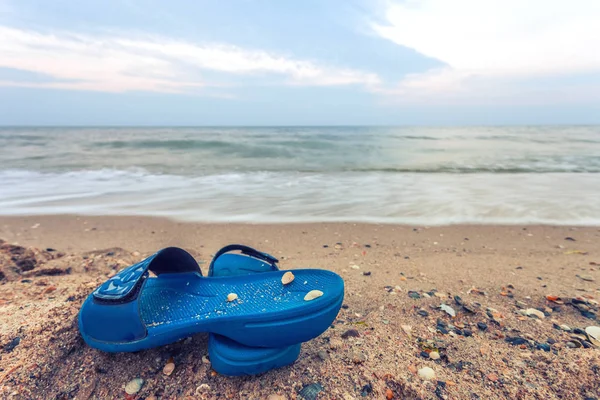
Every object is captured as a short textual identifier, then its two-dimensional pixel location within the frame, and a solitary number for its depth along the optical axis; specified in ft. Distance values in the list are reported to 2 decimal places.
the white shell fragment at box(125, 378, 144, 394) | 1.11
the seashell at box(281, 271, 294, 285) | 1.29
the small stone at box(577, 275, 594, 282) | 2.09
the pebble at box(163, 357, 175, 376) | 1.16
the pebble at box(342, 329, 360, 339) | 1.42
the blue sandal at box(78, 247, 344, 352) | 1.08
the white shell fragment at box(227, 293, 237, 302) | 1.25
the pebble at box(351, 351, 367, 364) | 1.27
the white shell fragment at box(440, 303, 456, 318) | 1.62
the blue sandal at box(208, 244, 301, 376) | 1.09
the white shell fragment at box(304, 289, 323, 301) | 1.12
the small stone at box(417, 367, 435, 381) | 1.19
